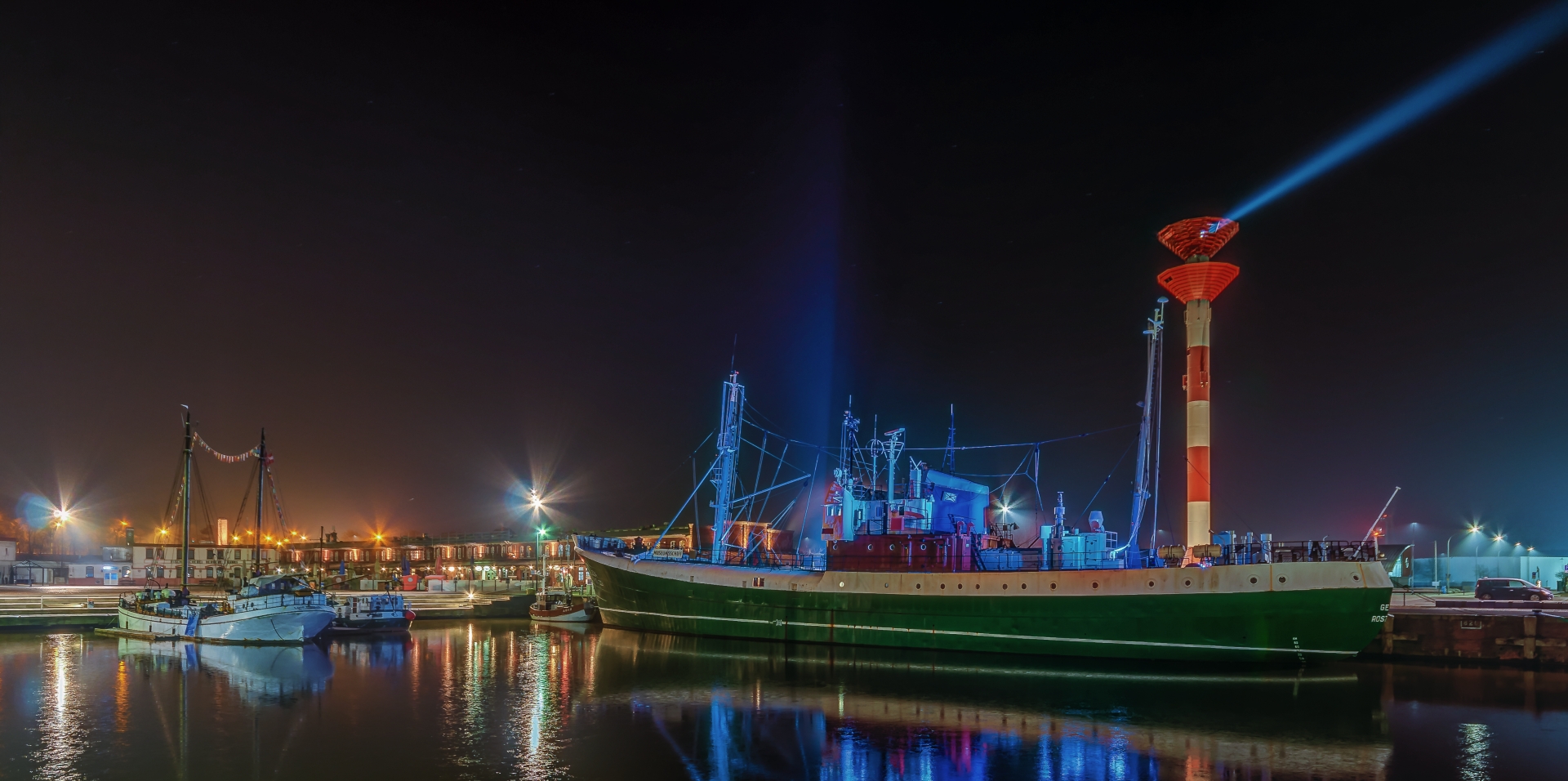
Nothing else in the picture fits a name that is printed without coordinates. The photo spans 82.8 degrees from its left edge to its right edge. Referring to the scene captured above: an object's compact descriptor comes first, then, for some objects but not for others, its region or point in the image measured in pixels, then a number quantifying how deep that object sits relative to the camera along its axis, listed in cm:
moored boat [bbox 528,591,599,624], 5169
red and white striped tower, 3891
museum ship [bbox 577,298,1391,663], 3231
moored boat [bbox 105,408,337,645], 3959
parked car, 4162
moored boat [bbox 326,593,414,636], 4550
